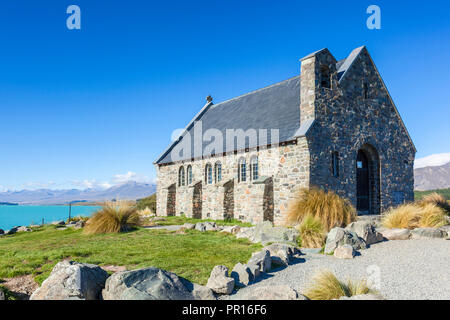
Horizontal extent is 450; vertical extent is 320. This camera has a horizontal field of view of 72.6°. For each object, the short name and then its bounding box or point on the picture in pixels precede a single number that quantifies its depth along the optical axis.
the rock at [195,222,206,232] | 14.14
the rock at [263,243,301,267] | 7.24
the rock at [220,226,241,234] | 12.71
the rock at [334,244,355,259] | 7.75
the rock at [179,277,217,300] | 5.34
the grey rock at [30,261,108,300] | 4.87
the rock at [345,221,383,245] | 9.08
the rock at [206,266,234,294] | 5.56
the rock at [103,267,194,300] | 4.90
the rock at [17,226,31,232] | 20.08
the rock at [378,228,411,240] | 9.58
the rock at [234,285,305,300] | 4.87
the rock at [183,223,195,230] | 14.80
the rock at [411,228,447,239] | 9.62
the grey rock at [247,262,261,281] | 6.32
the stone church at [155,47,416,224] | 15.26
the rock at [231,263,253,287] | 6.09
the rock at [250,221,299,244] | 9.72
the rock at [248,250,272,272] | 6.67
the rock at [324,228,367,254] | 8.40
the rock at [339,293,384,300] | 4.69
